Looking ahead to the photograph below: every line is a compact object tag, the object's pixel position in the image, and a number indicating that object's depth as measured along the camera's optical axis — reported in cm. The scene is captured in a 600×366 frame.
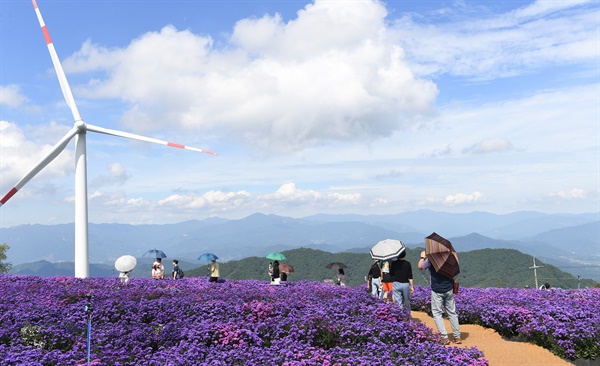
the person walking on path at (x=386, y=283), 1761
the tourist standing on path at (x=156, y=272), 2664
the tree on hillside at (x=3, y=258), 8231
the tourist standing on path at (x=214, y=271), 2445
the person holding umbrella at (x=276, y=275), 2566
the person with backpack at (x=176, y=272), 2792
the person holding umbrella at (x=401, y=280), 1527
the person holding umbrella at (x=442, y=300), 1362
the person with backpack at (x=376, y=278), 2100
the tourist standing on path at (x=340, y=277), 2645
